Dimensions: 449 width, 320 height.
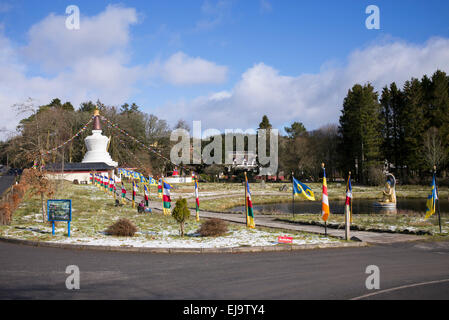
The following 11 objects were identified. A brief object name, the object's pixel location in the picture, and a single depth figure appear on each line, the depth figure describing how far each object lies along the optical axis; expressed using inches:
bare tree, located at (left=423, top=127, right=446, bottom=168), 2351.1
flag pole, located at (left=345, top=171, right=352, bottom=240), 625.3
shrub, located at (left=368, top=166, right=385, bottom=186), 2482.8
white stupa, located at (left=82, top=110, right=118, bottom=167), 2367.1
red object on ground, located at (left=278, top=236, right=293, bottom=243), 574.6
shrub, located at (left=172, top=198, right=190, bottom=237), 645.2
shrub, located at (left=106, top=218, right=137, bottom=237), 640.4
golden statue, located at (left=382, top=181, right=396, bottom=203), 1126.4
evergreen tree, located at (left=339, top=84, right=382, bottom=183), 2659.9
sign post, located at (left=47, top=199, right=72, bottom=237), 653.3
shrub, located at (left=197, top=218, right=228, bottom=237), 645.3
